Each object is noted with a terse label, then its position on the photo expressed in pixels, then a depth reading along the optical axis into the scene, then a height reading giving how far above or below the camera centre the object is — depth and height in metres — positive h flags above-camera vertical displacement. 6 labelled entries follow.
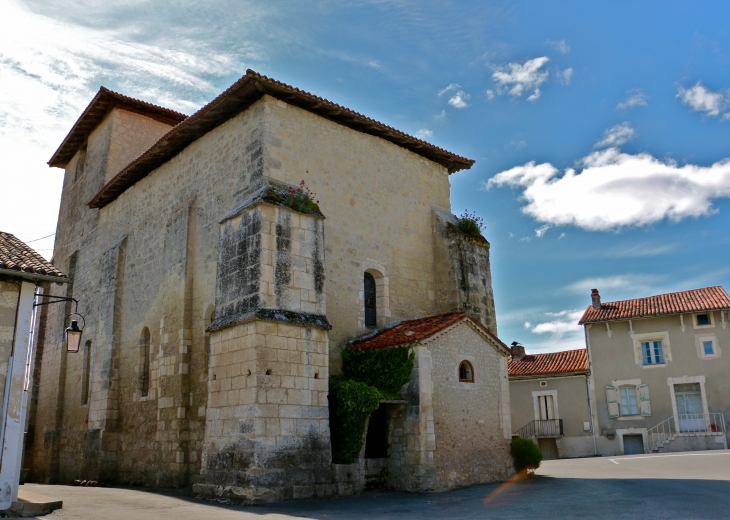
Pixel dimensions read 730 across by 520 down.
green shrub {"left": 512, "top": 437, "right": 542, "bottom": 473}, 12.94 -0.89
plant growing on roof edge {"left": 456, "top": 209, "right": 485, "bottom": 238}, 15.11 +4.53
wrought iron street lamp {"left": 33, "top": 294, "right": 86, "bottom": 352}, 10.48 +1.37
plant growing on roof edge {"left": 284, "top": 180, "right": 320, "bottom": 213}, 11.41 +3.98
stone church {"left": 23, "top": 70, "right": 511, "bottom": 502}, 10.38 +2.17
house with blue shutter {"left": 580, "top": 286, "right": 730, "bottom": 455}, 22.83 +1.43
